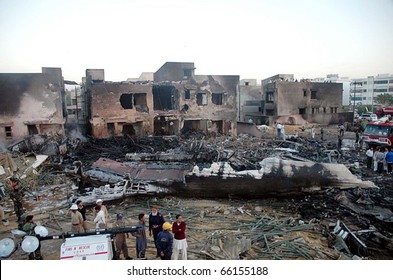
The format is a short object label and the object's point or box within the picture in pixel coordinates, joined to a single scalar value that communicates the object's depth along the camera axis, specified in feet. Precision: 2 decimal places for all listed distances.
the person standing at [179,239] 19.29
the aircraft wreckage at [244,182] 31.89
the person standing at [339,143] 57.31
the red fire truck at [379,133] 47.98
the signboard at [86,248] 17.98
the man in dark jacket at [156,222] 20.93
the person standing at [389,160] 39.34
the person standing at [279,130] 64.68
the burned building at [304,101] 92.58
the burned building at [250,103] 105.09
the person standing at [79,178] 35.43
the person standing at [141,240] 19.95
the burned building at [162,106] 68.64
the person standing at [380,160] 40.74
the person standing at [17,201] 26.27
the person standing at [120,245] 20.28
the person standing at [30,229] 19.97
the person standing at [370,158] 42.88
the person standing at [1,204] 27.96
